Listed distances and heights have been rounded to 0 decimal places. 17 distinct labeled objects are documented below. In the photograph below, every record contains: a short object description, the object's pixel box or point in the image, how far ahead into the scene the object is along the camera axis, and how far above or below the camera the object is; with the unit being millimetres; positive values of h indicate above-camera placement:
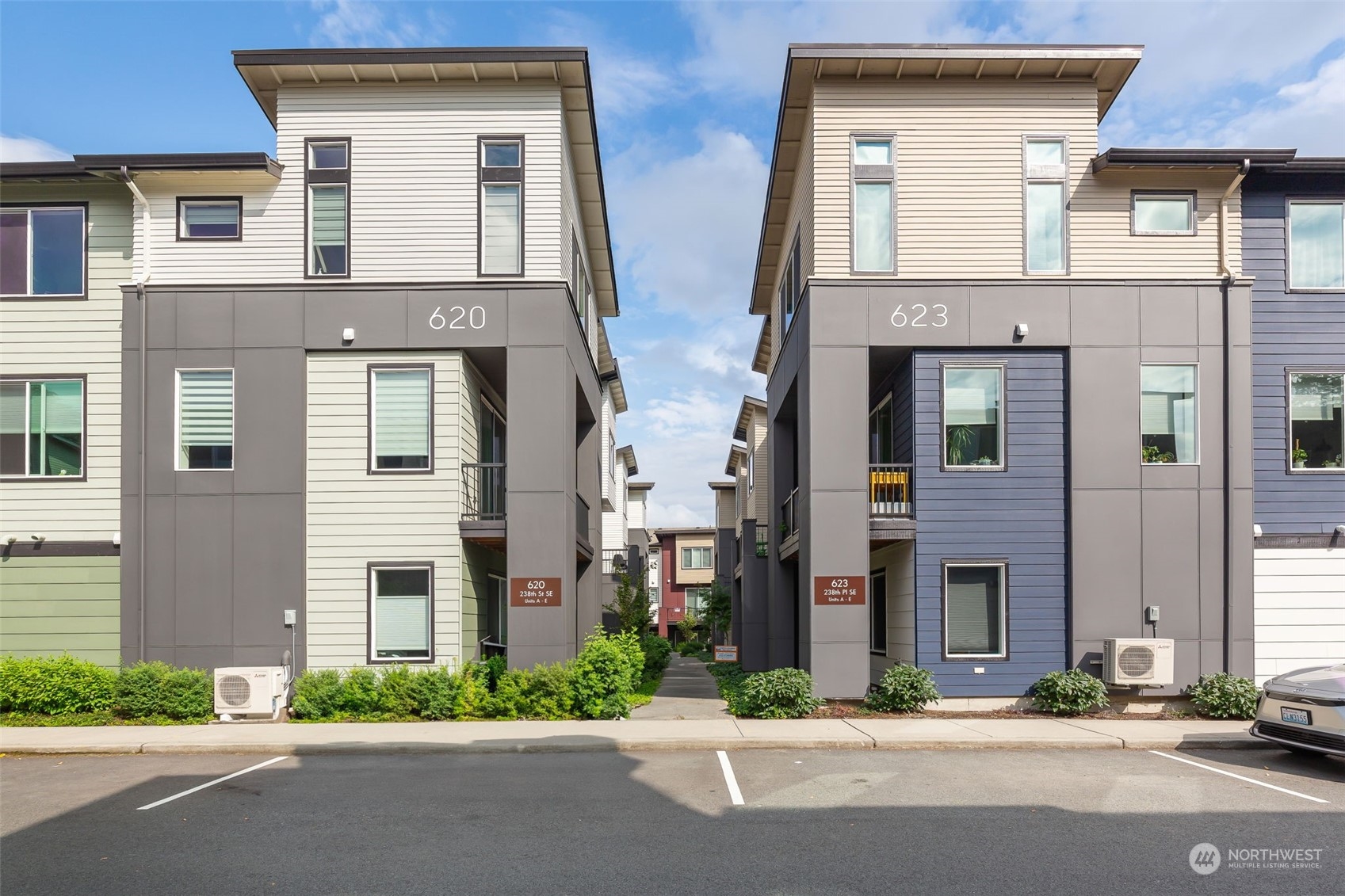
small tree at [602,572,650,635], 29922 -4846
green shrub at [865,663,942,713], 15586 -3816
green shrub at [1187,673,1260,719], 15164 -3803
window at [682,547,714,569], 58281 -6211
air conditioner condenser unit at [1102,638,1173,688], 15258 -3263
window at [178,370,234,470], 16641 +615
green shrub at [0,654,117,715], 15414 -3679
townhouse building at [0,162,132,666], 16594 +839
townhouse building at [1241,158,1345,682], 16125 +813
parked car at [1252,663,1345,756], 11086 -3032
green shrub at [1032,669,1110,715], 15391 -3784
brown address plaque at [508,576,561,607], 16172 -2279
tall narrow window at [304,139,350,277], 16906 +4209
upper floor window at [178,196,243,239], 16891 +4112
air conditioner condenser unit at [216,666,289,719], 15242 -3689
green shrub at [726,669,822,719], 15312 -3818
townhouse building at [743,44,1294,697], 15977 +1412
